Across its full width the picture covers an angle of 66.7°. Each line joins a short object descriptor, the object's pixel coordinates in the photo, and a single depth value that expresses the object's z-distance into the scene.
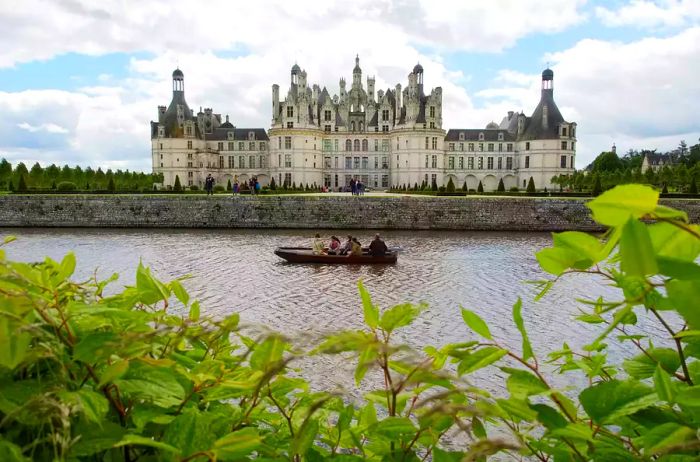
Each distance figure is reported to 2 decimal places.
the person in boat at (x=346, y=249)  20.44
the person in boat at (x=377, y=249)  19.84
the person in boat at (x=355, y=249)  20.02
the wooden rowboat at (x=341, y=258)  19.70
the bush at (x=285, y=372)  0.91
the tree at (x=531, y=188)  46.45
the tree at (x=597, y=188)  41.49
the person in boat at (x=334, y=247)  20.47
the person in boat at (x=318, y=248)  20.24
